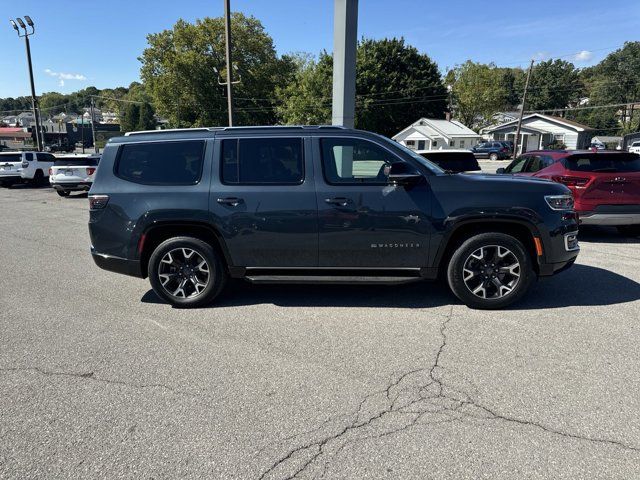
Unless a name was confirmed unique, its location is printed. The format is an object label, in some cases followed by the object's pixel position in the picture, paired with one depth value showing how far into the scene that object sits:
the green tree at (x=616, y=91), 87.31
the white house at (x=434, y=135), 52.75
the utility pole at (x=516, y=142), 42.12
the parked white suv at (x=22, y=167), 21.39
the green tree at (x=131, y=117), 98.69
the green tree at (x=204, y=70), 53.75
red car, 7.91
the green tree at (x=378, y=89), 52.25
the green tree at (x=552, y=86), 91.88
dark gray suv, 4.71
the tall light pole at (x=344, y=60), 10.44
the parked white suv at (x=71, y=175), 17.08
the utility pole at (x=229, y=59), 20.64
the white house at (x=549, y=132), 55.38
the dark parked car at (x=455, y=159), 11.12
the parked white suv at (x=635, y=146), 26.71
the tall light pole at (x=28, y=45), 27.78
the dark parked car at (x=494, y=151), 46.19
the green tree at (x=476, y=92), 70.06
